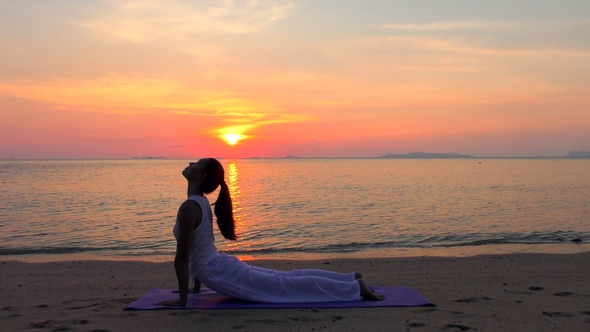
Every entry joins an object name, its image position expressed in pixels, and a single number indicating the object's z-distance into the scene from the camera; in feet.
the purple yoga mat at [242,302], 18.83
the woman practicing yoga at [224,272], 18.58
